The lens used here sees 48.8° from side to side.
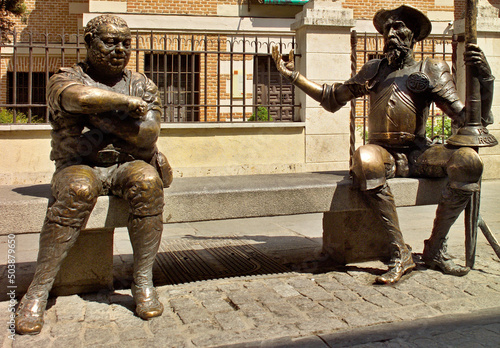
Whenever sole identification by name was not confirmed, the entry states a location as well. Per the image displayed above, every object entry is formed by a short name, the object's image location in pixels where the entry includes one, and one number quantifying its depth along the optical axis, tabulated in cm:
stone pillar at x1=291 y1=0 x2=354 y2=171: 818
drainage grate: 411
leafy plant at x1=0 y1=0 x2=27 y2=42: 1097
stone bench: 319
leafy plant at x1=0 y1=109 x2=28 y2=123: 826
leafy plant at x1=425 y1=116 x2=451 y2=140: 984
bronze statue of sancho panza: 293
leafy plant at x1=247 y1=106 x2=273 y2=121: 1035
